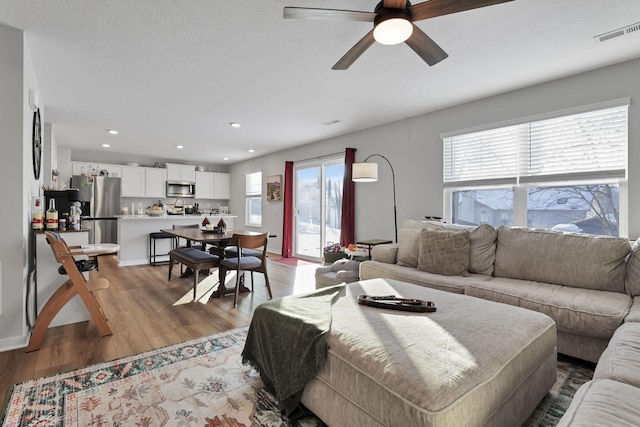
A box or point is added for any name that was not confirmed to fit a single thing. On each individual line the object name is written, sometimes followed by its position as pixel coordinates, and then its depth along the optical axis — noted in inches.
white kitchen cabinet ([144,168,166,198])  314.7
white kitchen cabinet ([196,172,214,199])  348.5
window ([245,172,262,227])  325.4
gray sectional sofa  45.3
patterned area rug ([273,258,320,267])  240.4
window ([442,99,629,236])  118.3
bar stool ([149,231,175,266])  226.2
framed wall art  286.3
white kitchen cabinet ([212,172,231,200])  362.0
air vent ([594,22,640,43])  91.7
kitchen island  221.9
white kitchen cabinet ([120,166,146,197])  301.2
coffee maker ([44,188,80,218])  128.5
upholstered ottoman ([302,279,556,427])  44.1
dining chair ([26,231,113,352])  93.7
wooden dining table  144.7
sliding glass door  239.5
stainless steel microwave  327.0
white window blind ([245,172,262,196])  326.3
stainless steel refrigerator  267.6
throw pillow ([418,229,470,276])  118.8
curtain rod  227.5
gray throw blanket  59.9
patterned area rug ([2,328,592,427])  63.2
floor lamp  166.2
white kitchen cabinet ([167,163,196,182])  327.9
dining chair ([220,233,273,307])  135.9
